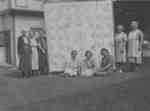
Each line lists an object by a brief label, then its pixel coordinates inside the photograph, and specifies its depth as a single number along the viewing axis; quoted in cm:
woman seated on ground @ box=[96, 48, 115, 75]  855
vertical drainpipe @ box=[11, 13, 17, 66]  1612
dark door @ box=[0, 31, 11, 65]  1694
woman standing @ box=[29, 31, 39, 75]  915
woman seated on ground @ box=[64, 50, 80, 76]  856
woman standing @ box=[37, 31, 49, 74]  939
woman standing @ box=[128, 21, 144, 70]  877
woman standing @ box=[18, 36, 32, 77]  883
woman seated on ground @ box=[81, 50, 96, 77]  842
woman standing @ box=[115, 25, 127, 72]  913
